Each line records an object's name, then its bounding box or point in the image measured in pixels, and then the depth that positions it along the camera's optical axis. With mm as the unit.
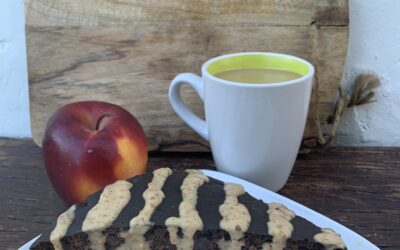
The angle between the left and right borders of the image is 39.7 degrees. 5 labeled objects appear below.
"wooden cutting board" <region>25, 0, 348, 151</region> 812
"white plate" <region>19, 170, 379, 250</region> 630
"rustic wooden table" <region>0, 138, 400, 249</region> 701
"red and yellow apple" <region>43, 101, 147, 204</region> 720
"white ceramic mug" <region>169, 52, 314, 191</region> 704
